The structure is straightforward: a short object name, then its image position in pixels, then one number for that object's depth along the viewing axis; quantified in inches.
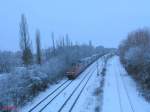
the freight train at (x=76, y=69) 722.5
